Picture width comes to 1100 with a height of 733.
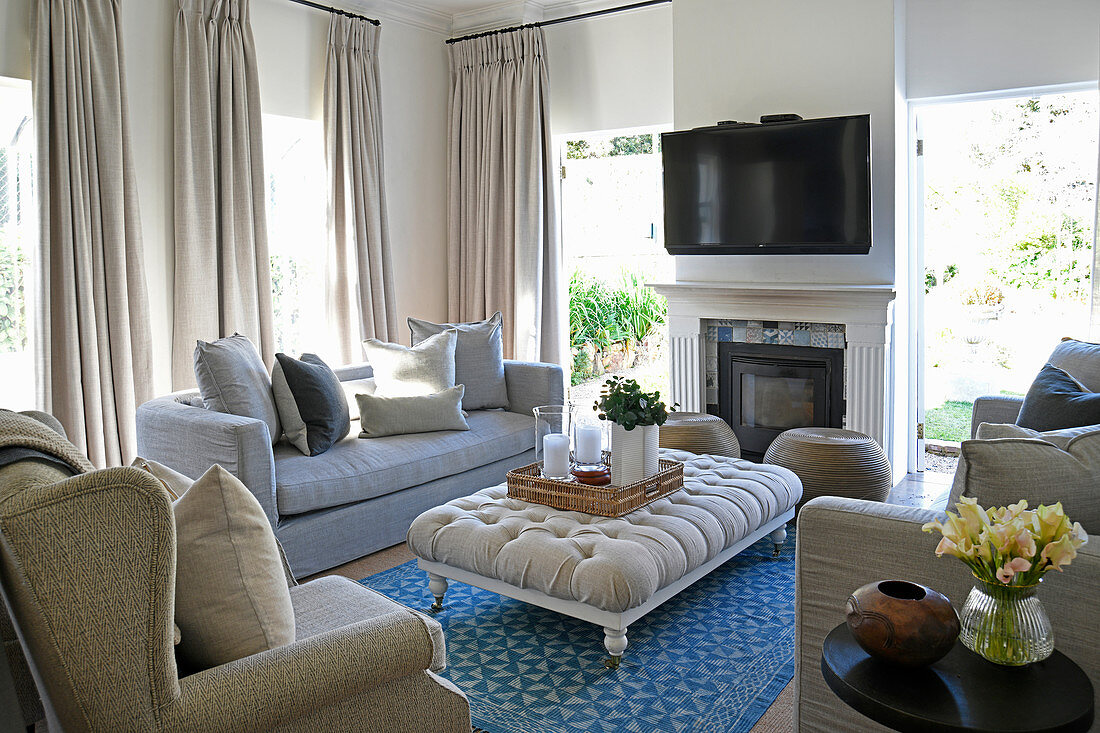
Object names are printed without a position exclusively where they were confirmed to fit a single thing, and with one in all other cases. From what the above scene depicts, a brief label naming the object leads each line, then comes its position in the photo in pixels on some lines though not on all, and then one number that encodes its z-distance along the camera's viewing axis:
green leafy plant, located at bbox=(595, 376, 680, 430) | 3.17
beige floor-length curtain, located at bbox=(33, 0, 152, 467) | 3.95
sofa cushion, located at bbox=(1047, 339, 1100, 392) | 3.18
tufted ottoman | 2.65
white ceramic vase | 3.19
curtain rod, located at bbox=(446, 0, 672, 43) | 5.49
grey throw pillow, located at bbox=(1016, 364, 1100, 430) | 2.77
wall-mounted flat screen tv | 4.50
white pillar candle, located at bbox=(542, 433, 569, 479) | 3.30
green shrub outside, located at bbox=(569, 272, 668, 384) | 7.50
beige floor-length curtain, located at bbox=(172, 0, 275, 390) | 4.55
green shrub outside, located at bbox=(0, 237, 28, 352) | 4.19
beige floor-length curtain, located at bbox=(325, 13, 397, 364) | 5.41
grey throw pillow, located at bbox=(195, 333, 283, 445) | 3.57
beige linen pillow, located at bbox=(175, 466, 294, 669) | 1.62
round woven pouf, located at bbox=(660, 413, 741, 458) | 4.31
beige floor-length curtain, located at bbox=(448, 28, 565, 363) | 5.87
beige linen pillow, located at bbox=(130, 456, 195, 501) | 2.01
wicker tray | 3.05
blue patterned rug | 2.47
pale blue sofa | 3.34
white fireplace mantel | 4.58
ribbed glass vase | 1.50
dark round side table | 1.39
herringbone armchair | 1.32
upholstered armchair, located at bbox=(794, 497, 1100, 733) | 1.76
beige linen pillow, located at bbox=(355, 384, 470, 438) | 4.14
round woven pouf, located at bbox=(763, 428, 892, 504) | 3.98
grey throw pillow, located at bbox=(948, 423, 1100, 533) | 1.82
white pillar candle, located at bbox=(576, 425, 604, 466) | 3.40
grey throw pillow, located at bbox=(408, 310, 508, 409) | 4.71
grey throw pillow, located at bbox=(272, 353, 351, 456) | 3.81
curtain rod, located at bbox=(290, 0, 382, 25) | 5.25
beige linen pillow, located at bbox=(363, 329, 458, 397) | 4.34
